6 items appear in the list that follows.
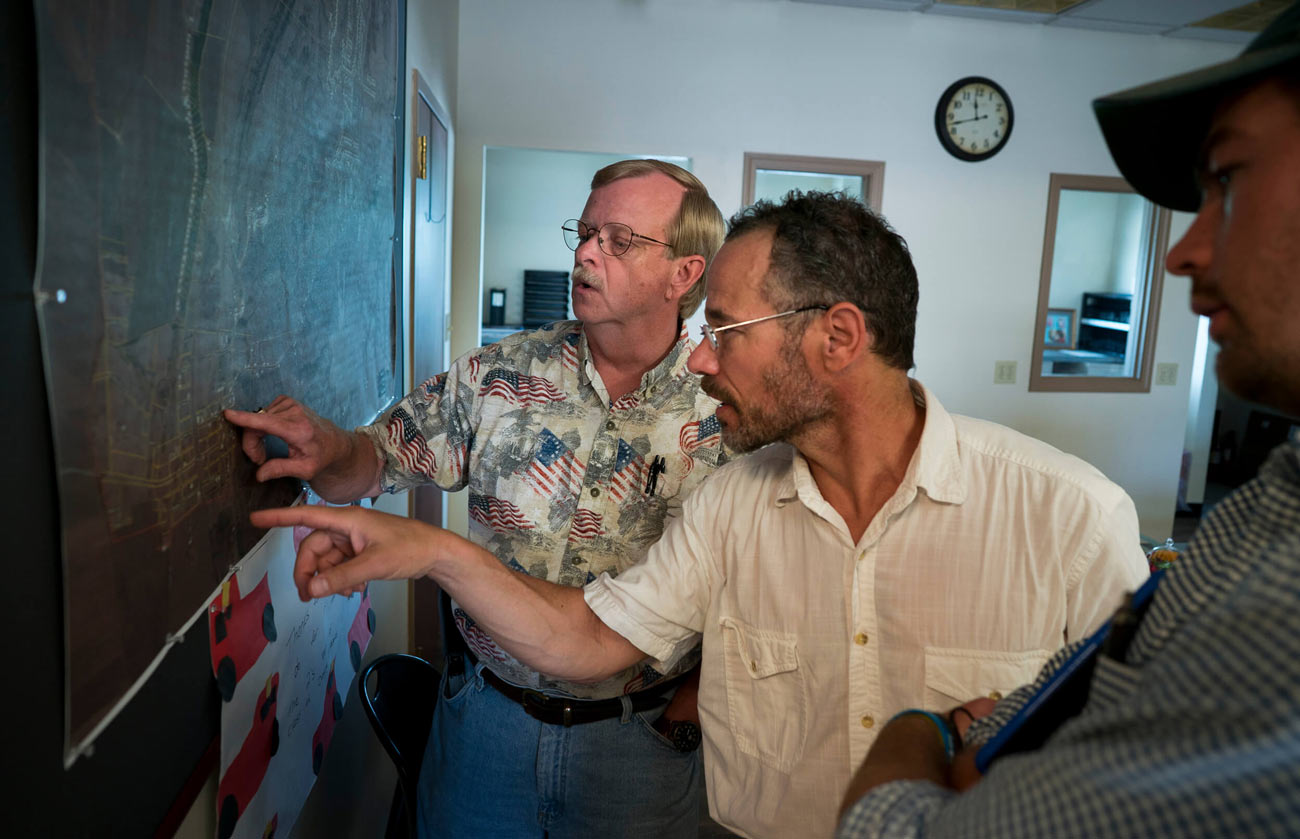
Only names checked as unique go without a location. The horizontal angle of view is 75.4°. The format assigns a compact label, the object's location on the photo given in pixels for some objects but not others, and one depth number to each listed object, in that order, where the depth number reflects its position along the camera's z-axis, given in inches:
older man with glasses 54.5
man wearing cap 15.0
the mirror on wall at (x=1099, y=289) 185.2
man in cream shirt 41.3
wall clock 173.3
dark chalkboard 19.7
